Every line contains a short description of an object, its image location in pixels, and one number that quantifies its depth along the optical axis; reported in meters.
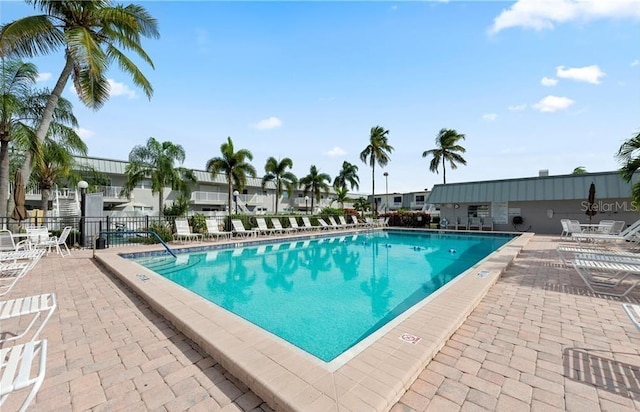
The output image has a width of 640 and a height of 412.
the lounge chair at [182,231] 12.62
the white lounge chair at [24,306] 2.78
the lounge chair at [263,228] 16.06
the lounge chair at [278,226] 16.97
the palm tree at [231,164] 23.67
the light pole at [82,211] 10.28
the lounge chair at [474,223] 20.78
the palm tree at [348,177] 36.03
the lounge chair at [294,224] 18.21
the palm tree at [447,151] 27.11
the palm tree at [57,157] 13.87
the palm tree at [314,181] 33.84
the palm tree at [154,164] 21.72
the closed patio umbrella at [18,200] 8.46
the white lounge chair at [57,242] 8.18
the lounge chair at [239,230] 15.05
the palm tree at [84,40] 8.59
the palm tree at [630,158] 9.53
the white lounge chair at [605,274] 4.78
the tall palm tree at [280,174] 29.00
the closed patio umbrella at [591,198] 12.99
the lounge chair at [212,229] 13.71
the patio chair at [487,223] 20.36
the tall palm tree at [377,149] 27.09
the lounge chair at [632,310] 2.76
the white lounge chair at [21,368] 1.52
